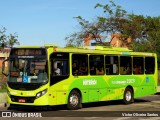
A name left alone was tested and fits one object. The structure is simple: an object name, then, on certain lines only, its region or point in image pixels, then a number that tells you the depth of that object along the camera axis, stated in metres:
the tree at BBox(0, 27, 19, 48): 38.08
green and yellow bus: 16.31
